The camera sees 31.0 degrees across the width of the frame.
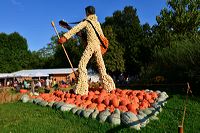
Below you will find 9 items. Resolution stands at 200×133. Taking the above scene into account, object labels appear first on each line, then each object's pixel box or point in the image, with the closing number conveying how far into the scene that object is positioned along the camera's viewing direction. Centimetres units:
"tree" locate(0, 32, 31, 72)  6488
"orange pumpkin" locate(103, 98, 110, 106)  971
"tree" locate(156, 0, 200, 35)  2866
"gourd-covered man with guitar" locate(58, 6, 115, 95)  1126
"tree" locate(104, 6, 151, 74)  4641
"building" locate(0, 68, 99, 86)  5044
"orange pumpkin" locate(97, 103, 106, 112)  922
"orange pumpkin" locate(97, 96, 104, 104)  988
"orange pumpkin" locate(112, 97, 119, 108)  955
